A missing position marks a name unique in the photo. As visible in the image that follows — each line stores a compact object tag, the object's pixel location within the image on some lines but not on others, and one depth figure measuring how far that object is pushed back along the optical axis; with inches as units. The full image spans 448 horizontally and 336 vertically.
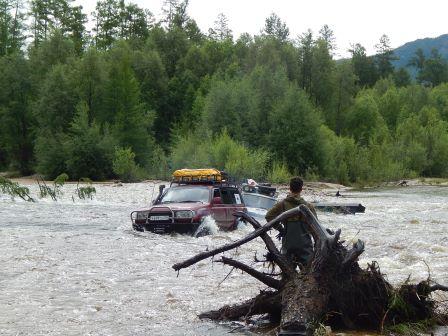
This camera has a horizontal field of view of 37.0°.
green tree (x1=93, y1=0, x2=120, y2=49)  3809.1
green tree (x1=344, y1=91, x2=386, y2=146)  3585.1
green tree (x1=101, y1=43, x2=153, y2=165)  2628.0
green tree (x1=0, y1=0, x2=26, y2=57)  3211.1
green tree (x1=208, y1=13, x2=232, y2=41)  4576.8
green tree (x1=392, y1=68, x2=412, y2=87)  5280.5
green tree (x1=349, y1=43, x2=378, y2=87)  4977.9
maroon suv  676.7
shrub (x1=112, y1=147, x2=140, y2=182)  2202.3
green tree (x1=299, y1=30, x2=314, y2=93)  3425.2
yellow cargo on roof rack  770.8
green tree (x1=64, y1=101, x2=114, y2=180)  2332.7
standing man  367.2
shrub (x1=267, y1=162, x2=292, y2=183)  2116.1
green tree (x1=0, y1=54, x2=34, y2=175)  2691.9
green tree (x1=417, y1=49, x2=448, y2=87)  5876.0
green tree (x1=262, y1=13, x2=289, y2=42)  4156.0
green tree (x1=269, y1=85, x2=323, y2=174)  2384.4
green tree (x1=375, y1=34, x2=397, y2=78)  5137.8
